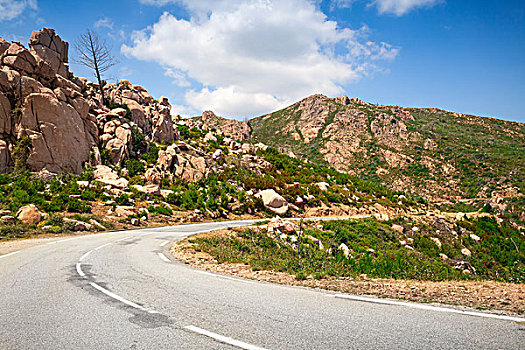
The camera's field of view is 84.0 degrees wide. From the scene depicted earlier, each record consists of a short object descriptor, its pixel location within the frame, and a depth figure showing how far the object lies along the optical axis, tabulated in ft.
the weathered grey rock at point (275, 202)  113.09
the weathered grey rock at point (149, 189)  98.42
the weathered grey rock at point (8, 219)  59.06
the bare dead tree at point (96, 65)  136.01
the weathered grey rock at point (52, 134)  92.25
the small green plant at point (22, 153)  88.79
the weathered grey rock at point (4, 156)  85.99
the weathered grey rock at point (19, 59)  97.19
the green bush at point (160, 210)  90.38
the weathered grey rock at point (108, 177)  98.07
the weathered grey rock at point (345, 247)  63.34
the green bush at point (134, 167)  112.82
